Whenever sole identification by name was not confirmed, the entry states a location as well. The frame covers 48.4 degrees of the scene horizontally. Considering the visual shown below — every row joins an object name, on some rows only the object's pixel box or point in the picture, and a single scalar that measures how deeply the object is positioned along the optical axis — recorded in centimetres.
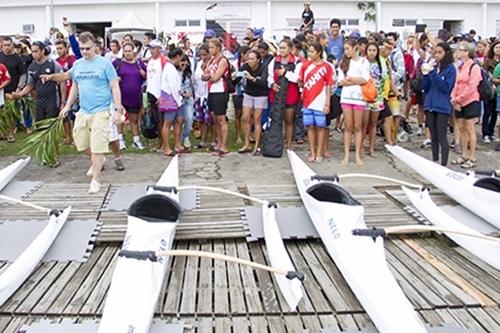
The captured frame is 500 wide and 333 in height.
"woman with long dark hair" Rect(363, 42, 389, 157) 898
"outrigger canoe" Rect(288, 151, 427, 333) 372
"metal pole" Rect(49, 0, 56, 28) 2727
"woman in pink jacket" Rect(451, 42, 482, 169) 853
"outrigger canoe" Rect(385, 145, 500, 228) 584
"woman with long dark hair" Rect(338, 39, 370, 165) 852
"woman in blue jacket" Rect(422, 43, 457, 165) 830
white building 2723
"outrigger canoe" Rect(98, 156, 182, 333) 366
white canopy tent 2502
